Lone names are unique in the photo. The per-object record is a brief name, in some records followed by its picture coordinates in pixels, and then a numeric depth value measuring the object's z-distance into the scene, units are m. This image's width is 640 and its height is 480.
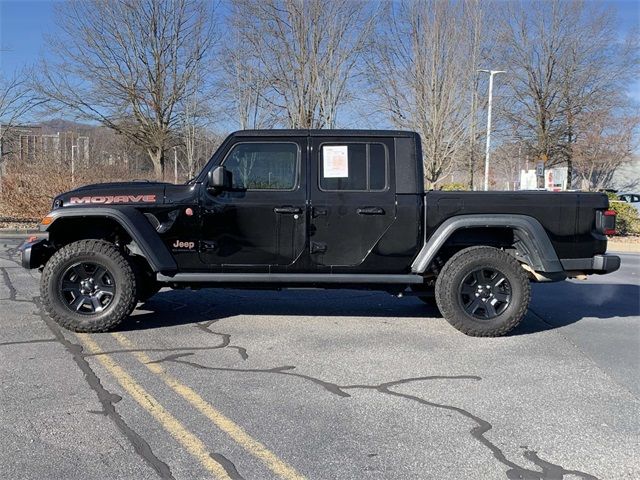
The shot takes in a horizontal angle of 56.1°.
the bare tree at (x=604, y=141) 33.09
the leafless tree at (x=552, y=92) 32.44
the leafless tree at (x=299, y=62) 17.80
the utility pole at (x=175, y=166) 22.83
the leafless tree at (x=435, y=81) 19.52
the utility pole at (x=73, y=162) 19.41
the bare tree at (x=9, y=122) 18.70
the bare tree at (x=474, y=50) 19.89
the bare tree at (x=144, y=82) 21.34
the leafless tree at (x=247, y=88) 18.25
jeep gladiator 5.86
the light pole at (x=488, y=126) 21.42
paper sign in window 6.04
